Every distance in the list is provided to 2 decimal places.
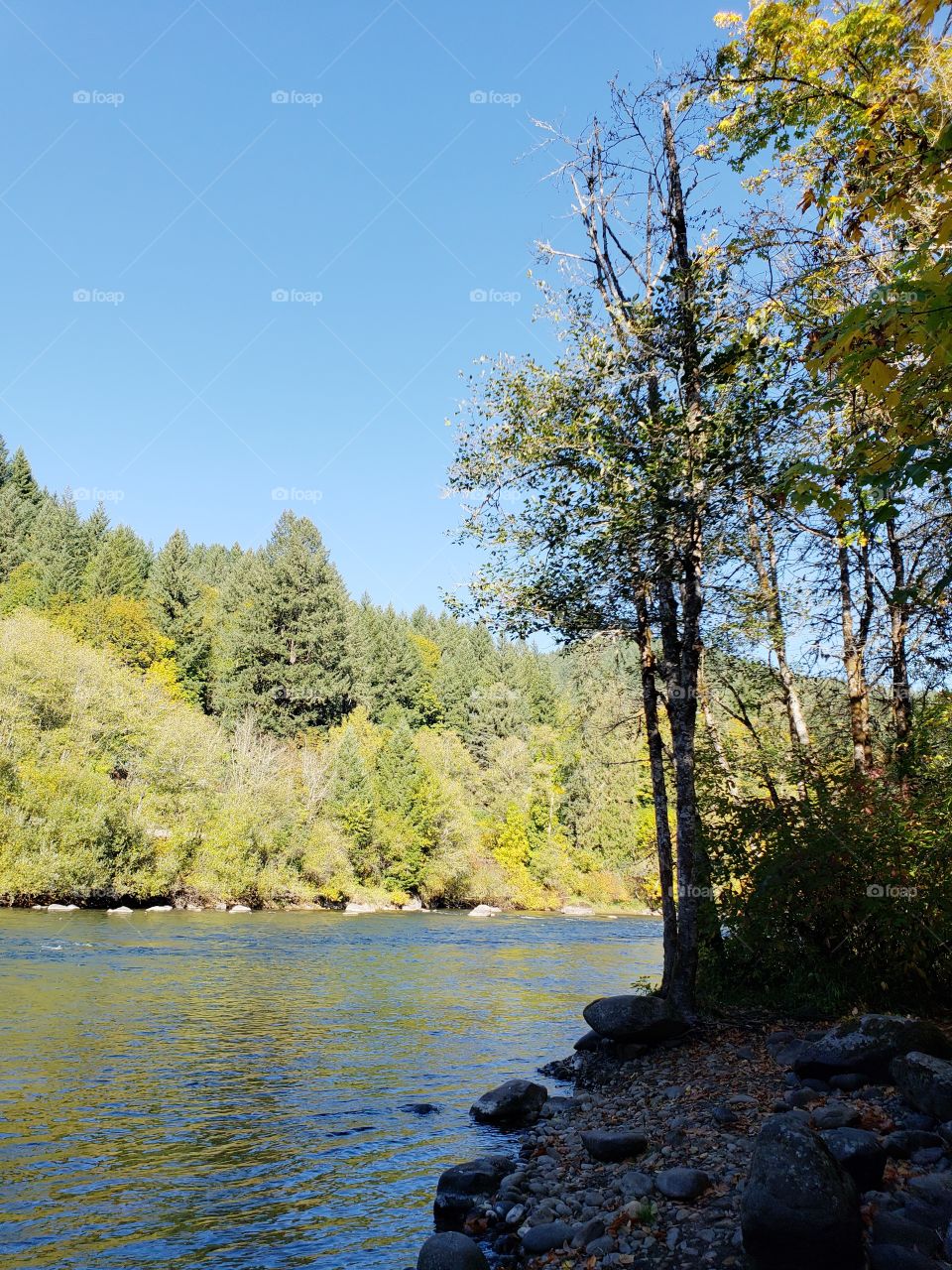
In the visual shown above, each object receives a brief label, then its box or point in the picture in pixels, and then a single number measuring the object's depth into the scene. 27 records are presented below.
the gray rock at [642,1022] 12.96
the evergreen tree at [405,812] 56.19
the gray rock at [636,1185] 7.43
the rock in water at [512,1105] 11.10
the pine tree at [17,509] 77.50
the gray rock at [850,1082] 9.09
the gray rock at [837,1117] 7.79
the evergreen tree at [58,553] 72.06
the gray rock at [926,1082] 7.73
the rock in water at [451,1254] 6.54
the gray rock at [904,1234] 5.88
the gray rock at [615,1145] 8.68
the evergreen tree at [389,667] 78.75
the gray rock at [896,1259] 5.64
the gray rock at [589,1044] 14.14
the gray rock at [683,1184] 7.18
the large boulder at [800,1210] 5.80
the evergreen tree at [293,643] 70.31
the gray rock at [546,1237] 6.99
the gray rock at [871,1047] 9.09
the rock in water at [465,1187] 8.04
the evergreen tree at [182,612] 73.50
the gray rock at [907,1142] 7.16
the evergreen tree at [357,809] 55.31
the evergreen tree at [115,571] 73.94
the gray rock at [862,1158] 6.66
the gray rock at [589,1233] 6.86
